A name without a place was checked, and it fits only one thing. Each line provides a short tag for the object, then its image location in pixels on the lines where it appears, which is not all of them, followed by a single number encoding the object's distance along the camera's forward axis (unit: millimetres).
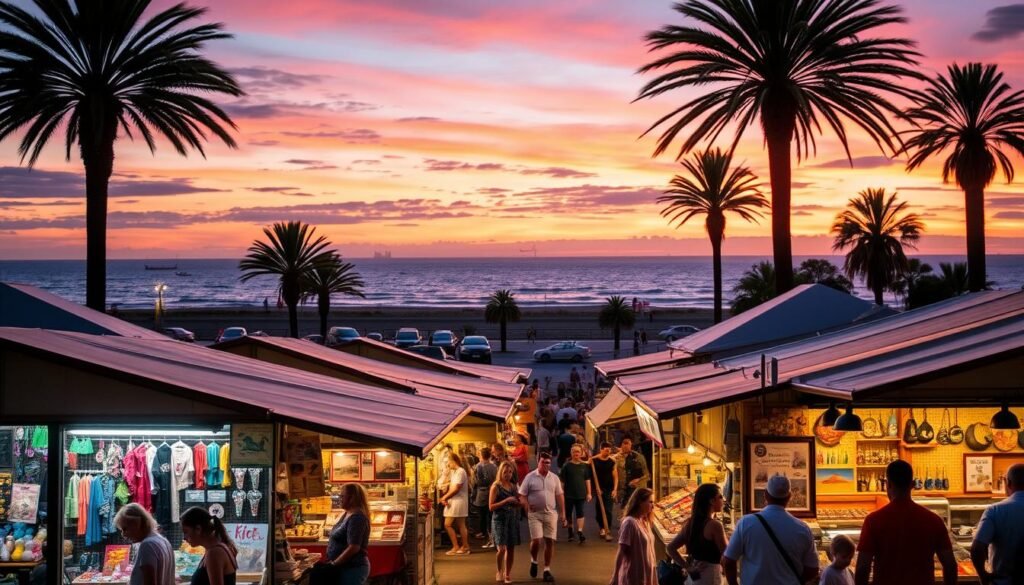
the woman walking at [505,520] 14648
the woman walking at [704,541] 9508
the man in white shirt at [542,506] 14648
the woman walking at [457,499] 16406
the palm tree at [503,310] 69125
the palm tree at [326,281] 48812
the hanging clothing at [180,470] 11078
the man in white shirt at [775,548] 8250
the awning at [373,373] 18047
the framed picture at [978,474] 13250
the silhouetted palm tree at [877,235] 52375
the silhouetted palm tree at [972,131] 35906
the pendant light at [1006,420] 11586
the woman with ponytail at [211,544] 8164
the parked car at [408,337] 61484
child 9180
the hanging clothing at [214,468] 11258
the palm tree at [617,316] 67750
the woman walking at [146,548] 7969
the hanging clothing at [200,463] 11177
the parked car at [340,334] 52000
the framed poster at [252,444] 10703
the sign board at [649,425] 14209
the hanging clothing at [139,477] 10984
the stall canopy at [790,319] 21125
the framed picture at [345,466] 14539
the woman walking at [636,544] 10477
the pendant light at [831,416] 11844
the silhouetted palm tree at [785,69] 25922
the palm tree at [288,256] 44812
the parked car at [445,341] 59312
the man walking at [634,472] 17812
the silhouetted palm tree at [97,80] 24516
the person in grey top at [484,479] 16750
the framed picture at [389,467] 14445
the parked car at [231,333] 63688
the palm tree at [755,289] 49625
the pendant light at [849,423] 11312
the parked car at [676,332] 71625
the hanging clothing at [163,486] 11109
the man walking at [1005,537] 7883
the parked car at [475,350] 55031
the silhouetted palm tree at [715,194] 44656
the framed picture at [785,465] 12961
